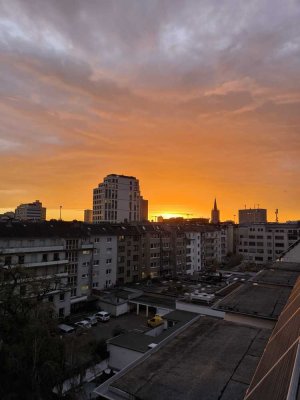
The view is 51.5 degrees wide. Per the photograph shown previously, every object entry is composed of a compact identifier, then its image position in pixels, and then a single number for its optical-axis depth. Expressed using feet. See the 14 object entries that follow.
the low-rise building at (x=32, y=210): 537.36
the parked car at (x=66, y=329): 118.40
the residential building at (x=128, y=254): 195.52
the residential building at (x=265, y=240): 289.33
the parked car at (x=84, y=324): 127.54
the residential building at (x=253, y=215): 584.40
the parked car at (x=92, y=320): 133.51
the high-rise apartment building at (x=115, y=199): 483.10
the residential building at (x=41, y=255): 124.16
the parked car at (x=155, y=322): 127.77
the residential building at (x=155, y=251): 216.54
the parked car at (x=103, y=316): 139.74
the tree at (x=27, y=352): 51.96
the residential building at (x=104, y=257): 175.83
